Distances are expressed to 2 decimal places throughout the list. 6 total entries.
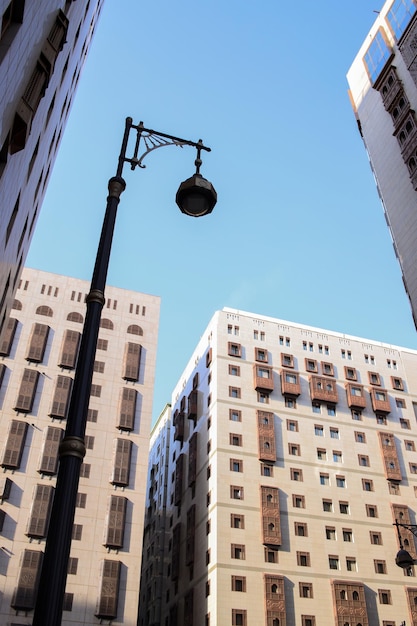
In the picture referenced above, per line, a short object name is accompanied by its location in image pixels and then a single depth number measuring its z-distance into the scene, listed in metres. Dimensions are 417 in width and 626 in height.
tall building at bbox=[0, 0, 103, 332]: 9.78
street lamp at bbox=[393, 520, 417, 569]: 21.19
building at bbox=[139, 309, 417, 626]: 52.72
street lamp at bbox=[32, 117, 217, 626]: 5.10
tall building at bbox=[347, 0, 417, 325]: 34.75
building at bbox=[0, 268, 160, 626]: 44.00
